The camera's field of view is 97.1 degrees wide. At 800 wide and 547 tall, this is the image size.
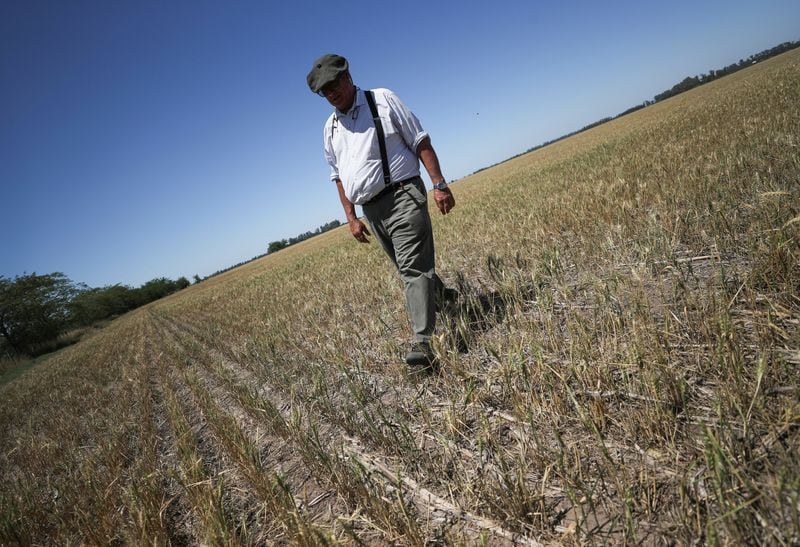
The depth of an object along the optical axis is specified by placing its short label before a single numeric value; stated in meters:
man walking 2.94
